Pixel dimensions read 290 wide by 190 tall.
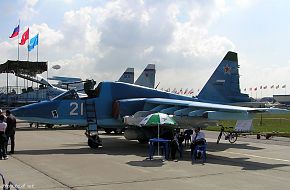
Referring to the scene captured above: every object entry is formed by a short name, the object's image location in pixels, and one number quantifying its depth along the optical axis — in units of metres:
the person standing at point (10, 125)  12.96
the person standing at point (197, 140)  12.63
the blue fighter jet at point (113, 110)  14.68
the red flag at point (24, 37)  49.50
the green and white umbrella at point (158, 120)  12.64
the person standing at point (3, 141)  11.84
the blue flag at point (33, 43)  53.12
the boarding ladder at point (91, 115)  15.26
